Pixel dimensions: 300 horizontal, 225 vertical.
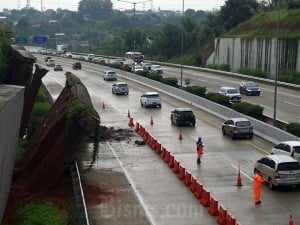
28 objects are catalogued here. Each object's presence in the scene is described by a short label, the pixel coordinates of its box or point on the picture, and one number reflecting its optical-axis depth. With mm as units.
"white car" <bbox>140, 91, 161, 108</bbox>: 51188
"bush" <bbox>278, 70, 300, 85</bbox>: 66500
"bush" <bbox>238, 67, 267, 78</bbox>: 76869
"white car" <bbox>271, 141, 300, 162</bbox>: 26922
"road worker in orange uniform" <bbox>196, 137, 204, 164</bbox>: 29094
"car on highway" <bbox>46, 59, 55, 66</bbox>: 105719
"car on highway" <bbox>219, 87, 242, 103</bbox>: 53562
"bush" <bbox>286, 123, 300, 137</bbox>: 33312
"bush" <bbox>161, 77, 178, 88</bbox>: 66488
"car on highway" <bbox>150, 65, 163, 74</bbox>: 87438
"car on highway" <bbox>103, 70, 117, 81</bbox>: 78150
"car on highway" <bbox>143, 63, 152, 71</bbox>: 91438
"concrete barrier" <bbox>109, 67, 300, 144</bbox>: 34125
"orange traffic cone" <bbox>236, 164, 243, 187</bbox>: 24698
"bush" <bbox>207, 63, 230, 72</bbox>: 92250
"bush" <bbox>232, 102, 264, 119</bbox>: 41438
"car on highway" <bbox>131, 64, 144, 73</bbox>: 88625
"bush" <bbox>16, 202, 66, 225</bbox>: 18516
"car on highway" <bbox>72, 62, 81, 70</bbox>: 98625
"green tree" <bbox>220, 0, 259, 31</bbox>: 116188
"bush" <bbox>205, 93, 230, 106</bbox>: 49156
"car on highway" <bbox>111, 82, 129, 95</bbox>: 61938
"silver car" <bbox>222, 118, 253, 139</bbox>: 35438
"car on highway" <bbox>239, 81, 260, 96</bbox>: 59062
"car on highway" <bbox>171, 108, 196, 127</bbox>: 40875
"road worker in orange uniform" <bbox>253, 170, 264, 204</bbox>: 21281
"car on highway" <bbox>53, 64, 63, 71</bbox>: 94062
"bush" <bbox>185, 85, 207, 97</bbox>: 55338
